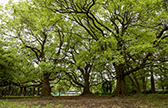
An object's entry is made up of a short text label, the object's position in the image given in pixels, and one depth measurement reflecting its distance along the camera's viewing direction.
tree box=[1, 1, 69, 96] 12.27
